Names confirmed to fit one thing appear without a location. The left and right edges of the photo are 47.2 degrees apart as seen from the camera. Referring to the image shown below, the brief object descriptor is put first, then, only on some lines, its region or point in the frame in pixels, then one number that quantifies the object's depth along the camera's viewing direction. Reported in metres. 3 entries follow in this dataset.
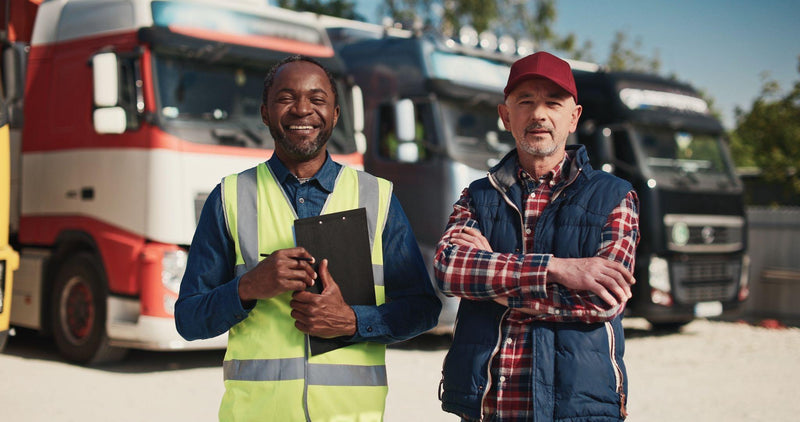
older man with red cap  2.33
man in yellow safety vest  2.28
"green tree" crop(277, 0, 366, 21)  32.28
